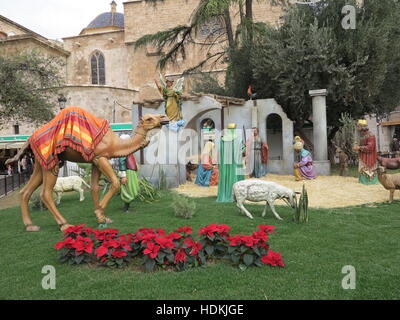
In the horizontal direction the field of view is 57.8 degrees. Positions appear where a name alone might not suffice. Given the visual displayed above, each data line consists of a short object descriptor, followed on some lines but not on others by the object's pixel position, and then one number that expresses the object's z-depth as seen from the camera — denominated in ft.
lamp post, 49.38
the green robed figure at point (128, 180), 27.25
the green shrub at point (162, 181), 39.53
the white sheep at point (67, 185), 34.17
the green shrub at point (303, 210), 21.21
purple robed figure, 42.34
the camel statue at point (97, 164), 21.24
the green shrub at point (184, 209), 23.95
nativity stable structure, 42.09
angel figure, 41.63
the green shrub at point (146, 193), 32.07
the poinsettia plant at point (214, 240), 15.11
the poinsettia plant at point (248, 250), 14.17
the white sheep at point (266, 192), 22.27
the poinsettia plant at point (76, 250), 14.97
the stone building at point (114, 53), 96.99
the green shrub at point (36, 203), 32.70
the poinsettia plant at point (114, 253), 14.42
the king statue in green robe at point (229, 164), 28.53
